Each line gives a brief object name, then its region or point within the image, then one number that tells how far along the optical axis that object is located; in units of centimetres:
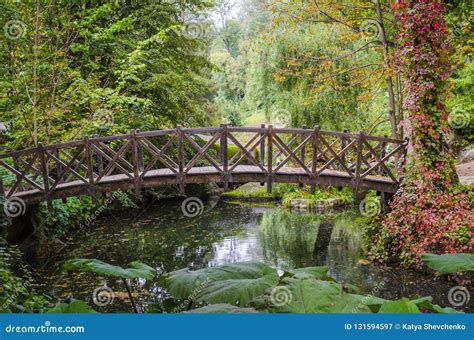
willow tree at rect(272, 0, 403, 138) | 1180
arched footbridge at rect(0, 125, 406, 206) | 975
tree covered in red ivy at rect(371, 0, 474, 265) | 937
